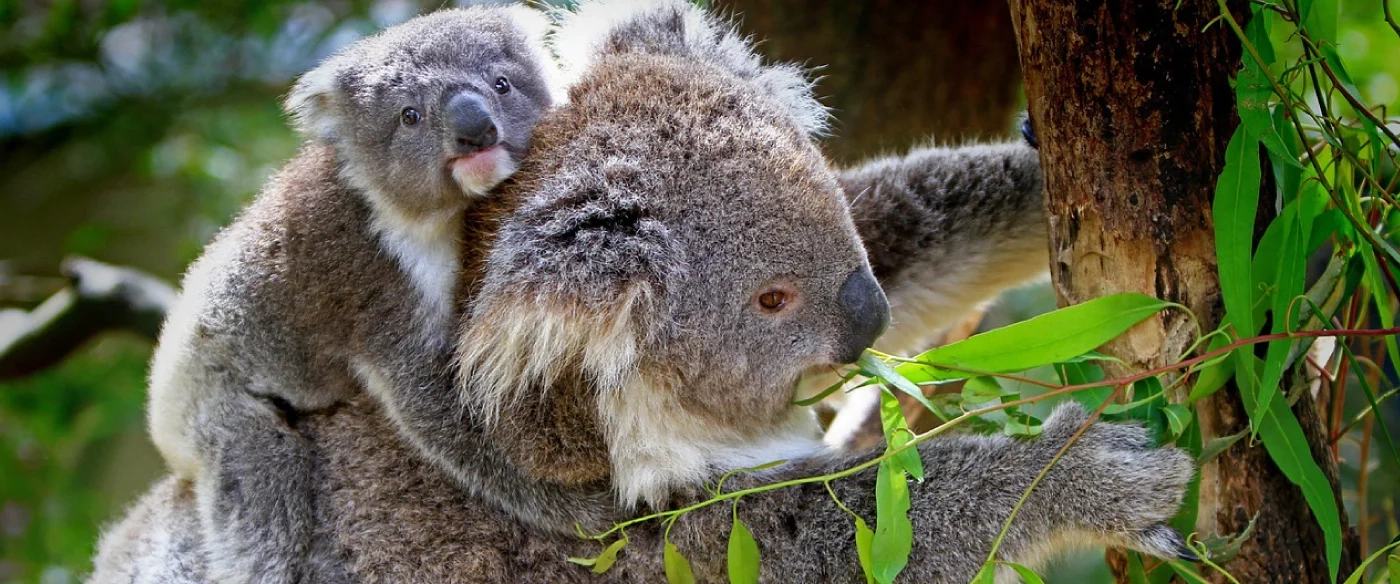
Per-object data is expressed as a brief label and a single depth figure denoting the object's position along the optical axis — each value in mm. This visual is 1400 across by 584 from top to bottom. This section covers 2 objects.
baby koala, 2638
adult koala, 2585
